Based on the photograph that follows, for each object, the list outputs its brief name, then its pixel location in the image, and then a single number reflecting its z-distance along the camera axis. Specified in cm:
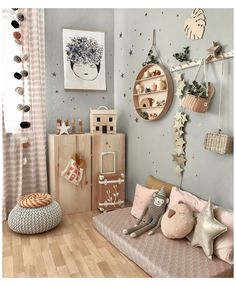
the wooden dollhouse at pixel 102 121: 324
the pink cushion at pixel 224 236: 183
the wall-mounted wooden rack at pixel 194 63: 200
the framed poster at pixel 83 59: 336
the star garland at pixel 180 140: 248
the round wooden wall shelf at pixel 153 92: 261
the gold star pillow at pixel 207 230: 187
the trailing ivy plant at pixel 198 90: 213
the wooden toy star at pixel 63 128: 311
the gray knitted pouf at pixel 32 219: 251
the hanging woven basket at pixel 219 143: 197
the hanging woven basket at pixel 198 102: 211
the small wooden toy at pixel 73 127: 328
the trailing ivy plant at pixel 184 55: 241
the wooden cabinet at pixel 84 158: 304
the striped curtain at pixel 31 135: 304
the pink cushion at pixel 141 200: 261
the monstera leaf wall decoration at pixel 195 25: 223
